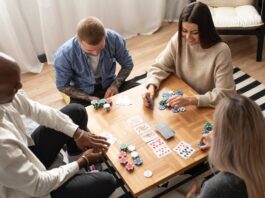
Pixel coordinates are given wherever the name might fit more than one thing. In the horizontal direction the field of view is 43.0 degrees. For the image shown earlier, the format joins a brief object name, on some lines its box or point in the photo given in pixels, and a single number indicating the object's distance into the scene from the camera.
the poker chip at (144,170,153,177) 1.68
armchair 3.02
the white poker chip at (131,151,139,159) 1.76
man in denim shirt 2.18
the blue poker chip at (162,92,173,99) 2.11
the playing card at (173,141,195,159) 1.75
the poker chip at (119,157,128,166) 1.74
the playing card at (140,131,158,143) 1.86
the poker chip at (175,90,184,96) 2.11
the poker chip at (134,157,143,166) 1.74
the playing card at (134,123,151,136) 1.91
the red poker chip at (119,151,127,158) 1.78
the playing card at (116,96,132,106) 2.11
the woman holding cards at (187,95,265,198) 1.28
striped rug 2.83
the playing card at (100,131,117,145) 1.88
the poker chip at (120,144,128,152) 1.81
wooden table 1.68
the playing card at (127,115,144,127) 1.96
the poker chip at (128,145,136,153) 1.80
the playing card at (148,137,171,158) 1.78
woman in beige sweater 1.98
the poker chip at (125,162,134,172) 1.71
